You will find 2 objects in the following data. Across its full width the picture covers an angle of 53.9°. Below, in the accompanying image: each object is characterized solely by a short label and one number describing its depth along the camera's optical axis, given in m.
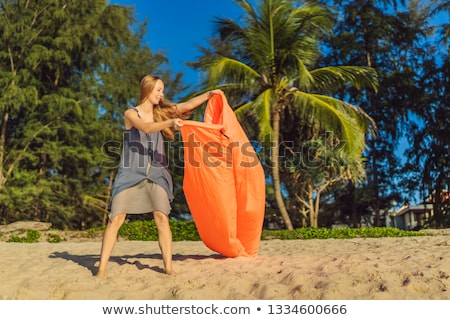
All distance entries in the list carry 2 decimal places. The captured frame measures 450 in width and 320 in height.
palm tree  13.51
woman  4.60
